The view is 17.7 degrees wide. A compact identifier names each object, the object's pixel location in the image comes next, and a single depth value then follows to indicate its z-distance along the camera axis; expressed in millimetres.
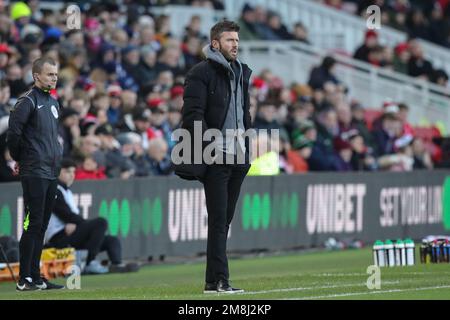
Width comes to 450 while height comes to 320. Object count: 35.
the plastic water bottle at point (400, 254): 16750
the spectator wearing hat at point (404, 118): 27641
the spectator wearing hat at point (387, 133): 26875
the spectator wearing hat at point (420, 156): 27120
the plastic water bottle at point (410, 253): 16797
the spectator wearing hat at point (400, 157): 25777
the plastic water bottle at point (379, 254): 16781
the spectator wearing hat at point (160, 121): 22484
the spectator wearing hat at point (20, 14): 23406
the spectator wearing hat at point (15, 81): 20609
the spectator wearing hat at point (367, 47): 31312
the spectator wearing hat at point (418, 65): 32000
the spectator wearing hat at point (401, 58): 32031
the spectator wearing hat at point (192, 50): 26797
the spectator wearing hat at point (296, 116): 25216
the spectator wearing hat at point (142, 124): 21922
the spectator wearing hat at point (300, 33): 31156
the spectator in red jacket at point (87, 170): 19672
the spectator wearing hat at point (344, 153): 24964
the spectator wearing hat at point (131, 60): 24516
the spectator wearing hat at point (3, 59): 20719
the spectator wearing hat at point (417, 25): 34938
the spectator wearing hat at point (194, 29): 27297
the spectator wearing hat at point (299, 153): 24031
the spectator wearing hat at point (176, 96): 23516
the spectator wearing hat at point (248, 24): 30641
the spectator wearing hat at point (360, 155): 25438
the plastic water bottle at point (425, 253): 17000
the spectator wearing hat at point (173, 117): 23083
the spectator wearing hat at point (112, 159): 20453
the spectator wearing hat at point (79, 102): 20953
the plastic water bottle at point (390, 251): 16734
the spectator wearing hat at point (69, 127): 20078
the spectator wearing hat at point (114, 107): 22281
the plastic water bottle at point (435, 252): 16938
